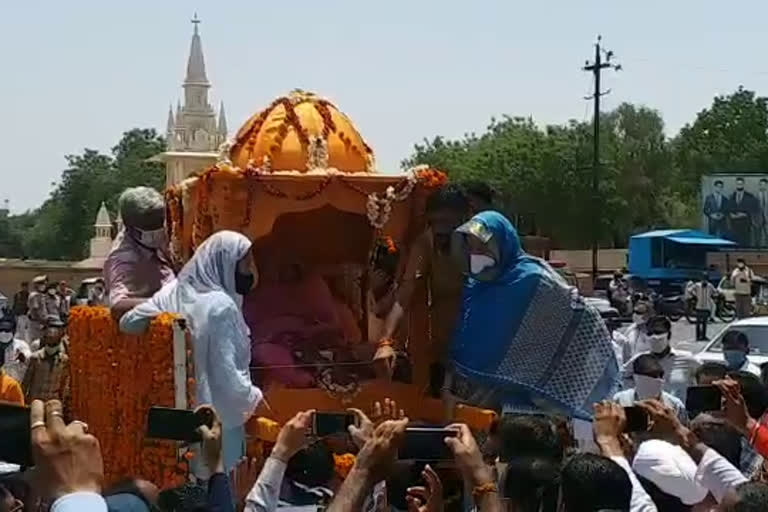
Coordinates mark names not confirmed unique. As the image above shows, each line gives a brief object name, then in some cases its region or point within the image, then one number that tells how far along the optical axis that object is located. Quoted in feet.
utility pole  147.59
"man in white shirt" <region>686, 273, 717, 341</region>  91.35
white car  48.37
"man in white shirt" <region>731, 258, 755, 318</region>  97.91
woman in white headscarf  23.65
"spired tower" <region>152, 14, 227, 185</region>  187.21
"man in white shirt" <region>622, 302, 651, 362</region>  37.40
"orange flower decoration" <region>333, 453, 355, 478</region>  23.63
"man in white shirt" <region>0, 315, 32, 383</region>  37.42
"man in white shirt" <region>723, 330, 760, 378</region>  31.94
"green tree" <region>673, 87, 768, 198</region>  208.23
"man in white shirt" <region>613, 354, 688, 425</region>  24.71
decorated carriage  24.48
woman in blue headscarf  24.81
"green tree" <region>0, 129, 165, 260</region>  235.20
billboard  165.78
